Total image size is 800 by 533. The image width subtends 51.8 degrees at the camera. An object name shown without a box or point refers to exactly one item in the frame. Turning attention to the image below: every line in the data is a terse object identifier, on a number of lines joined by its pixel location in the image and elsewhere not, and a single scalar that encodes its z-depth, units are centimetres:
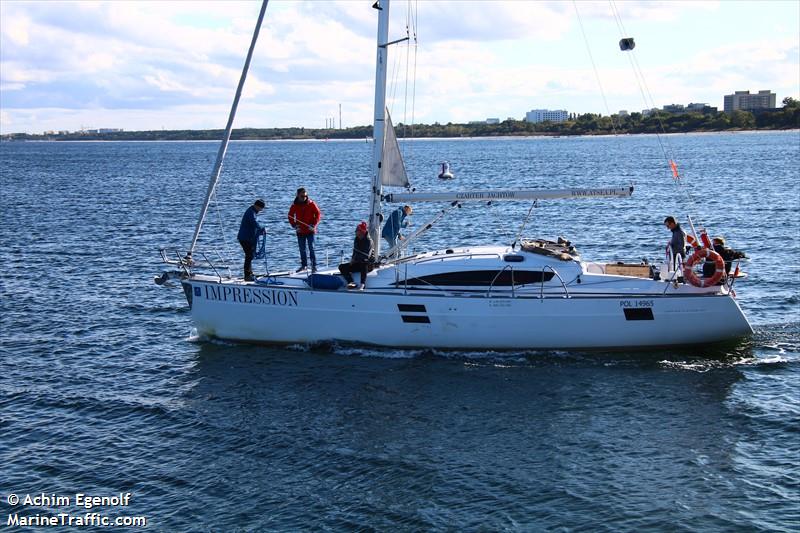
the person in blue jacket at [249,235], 2062
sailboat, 1912
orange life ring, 1905
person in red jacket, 2077
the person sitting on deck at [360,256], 1984
